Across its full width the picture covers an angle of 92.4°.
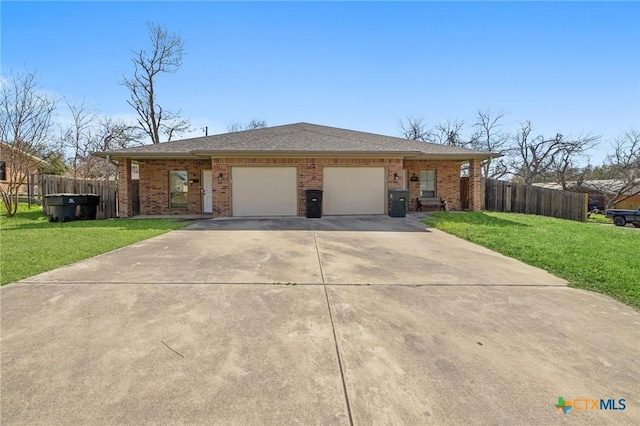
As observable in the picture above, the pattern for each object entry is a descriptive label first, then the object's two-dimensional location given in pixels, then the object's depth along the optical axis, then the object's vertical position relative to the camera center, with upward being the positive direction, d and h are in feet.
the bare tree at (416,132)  112.16 +25.29
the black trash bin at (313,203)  38.75 -0.25
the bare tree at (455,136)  109.91 +23.15
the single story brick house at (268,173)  39.63 +3.75
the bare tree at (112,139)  78.59 +16.22
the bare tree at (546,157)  87.86 +13.73
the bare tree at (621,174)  75.41 +7.20
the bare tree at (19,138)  42.52 +9.26
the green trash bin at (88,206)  38.42 -0.60
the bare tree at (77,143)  63.46 +12.97
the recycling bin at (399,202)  39.81 -0.14
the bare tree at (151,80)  76.95 +31.25
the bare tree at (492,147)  105.60 +18.92
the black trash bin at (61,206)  35.91 -0.57
